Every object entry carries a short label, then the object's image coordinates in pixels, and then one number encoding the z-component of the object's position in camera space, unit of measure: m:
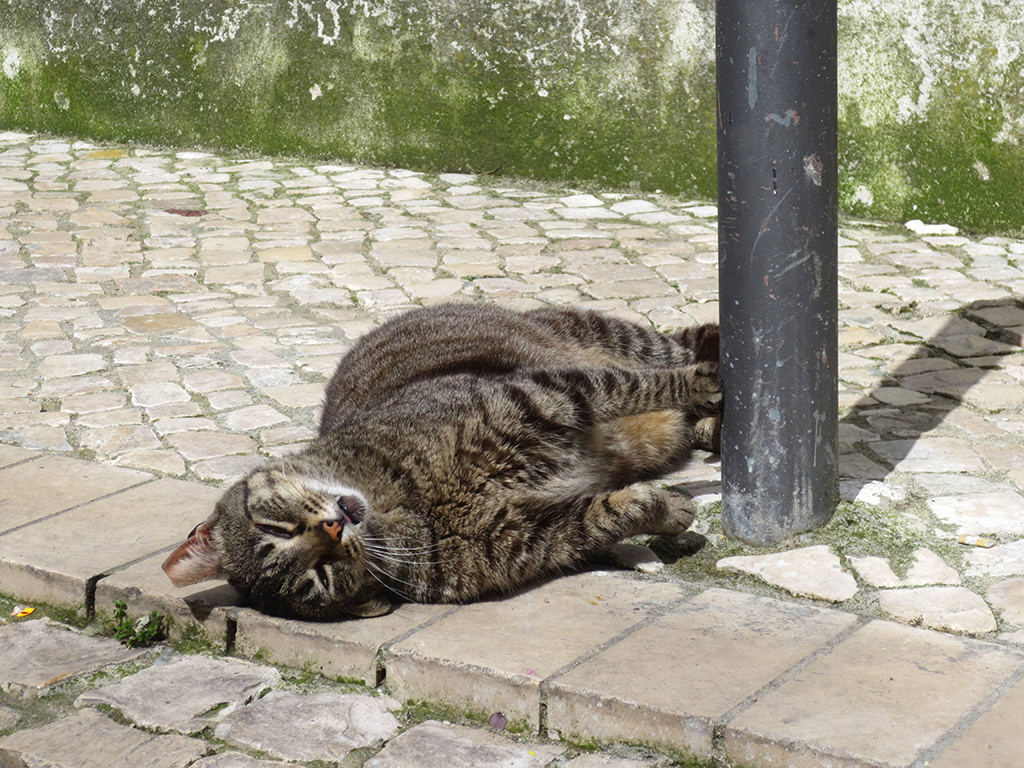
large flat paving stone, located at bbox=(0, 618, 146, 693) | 3.27
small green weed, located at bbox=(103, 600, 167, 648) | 3.47
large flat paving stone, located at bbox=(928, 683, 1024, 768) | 2.53
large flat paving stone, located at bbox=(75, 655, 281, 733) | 3.08
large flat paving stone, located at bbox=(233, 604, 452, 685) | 3.22
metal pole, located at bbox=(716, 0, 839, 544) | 3.32
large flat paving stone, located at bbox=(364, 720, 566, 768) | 2.83
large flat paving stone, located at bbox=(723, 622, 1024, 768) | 2.62
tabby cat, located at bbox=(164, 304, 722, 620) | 3.37
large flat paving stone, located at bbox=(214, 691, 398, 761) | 2.93
